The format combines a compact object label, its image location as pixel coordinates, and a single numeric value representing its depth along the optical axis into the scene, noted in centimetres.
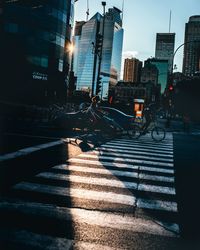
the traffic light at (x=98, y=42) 1766
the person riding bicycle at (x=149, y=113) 1191
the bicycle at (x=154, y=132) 1192
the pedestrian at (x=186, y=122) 1711
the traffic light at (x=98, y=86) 1943
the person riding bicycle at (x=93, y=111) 1000
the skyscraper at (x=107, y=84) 14150
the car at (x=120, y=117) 1333
